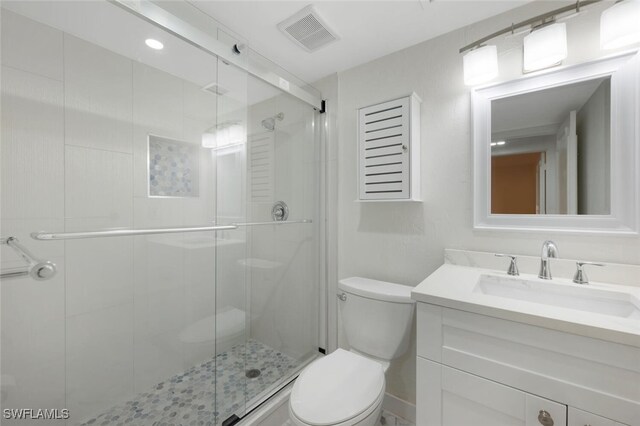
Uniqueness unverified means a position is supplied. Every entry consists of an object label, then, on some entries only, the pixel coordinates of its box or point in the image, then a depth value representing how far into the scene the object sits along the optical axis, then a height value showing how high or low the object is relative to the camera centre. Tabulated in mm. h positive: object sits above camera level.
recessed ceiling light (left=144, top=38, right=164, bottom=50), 1115 +757
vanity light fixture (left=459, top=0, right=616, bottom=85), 931 +720
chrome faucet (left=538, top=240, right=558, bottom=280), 1052 -186
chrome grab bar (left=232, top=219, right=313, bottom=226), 1550 -68
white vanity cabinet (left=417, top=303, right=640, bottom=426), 669 -491
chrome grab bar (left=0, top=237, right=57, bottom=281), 833 -183
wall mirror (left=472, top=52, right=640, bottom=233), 1015 +282
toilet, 957 -729
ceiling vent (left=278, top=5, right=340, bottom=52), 1295 +1002
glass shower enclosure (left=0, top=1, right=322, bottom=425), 963 -27
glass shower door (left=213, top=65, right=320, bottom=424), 1479 -221
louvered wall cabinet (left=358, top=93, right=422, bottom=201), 1390 +354
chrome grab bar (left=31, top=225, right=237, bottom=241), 869 -80
